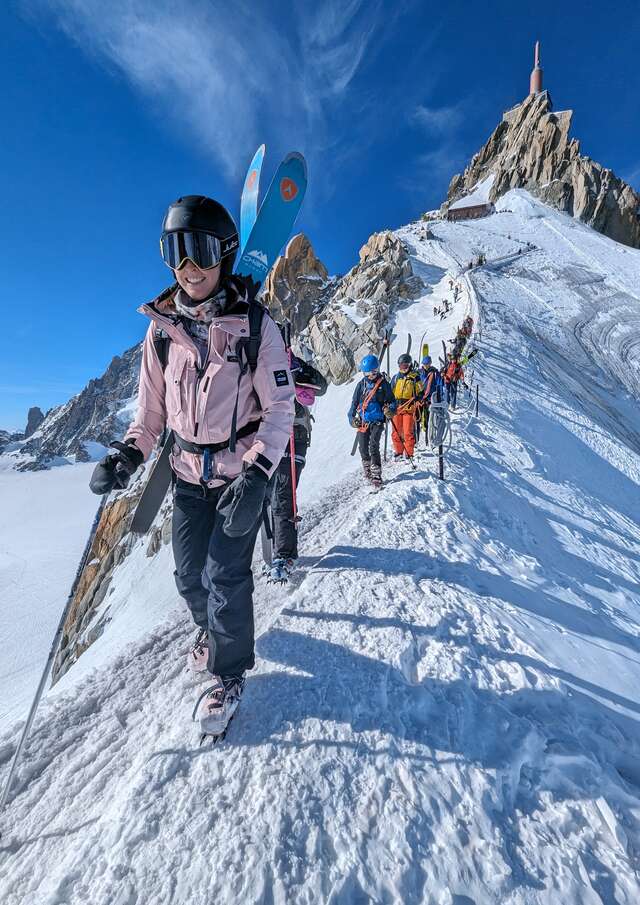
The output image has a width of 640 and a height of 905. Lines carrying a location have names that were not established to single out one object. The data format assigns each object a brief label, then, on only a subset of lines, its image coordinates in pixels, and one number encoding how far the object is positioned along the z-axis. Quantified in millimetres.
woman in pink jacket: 2139
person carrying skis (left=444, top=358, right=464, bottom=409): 12805
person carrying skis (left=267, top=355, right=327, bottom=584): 4438
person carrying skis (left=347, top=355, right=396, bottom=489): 6770
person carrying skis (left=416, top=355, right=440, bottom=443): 8461
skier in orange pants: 7973
